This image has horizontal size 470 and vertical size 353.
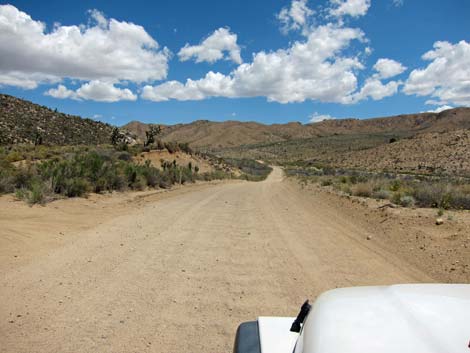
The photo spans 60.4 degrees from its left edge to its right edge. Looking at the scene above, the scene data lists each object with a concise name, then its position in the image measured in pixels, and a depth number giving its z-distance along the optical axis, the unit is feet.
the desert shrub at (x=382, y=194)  52.51
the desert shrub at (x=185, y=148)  150.39
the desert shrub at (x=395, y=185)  58.22
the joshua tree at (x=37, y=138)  130.39
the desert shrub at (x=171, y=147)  139.64
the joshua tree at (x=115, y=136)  161.34
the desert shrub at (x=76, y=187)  47.83
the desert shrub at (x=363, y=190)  57.26
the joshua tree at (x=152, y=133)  148.97
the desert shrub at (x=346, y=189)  62.13
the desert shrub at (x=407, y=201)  44.48
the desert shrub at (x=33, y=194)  39.45
